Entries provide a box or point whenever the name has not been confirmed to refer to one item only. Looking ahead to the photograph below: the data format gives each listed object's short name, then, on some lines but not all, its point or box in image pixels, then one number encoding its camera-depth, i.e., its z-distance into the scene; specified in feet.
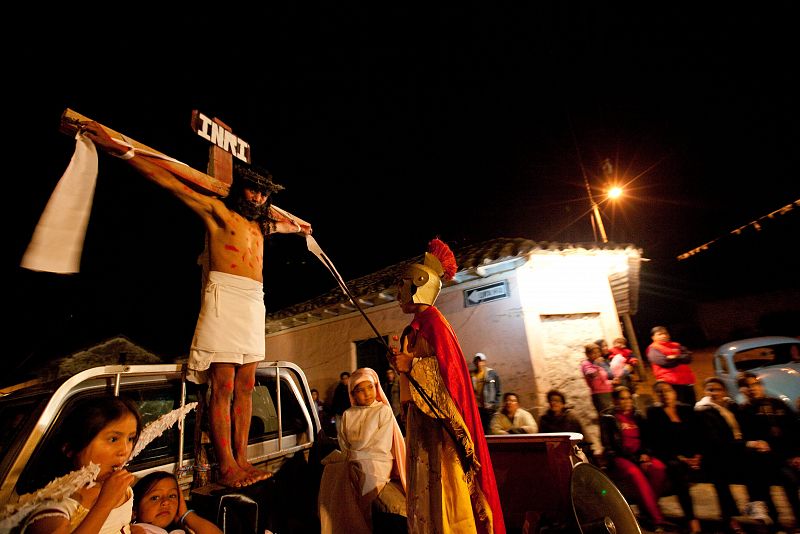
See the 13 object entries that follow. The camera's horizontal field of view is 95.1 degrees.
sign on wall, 26.61
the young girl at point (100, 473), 5.17
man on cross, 8.41
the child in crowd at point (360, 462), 10.34
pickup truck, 7.00
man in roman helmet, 7.91
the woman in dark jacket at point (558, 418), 19.25
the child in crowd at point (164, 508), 6.73
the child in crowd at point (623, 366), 22.36
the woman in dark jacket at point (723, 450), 14.37
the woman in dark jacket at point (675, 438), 15.10
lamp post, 43.90
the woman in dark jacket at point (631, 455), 15.23
